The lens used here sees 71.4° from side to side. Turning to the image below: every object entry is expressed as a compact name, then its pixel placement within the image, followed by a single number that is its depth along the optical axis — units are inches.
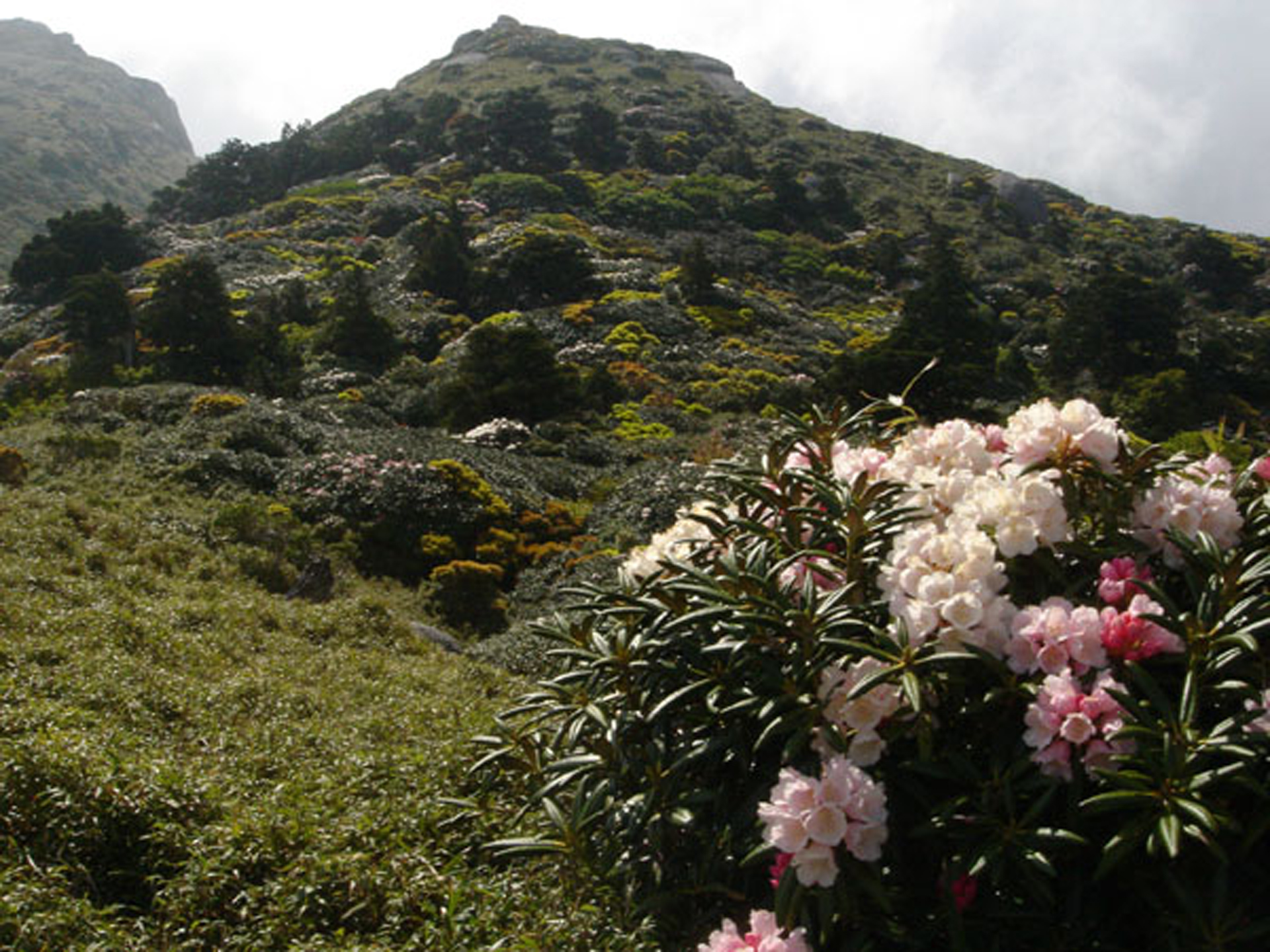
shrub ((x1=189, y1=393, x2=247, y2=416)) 737.6
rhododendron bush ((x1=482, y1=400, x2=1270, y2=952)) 85.0
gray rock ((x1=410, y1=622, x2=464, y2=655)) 418.9
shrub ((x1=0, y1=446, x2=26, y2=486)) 535.9
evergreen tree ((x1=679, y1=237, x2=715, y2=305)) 1508.4
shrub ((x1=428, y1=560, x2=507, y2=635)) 506.3
